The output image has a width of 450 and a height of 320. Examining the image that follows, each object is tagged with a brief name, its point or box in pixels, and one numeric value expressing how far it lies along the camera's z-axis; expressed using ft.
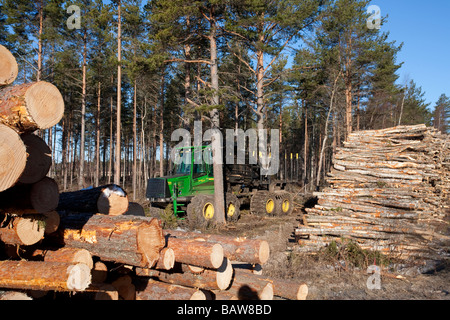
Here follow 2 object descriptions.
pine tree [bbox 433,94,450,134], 183.32
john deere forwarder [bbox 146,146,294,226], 36.11
